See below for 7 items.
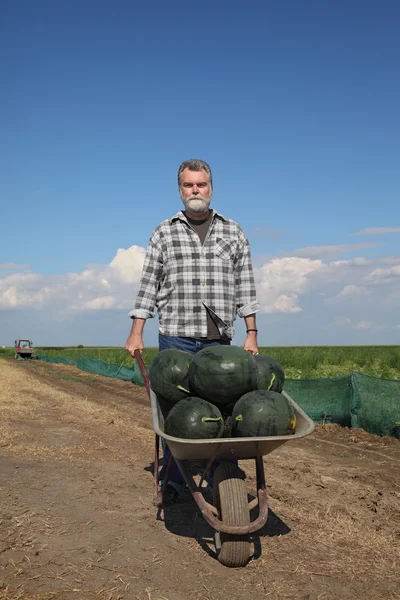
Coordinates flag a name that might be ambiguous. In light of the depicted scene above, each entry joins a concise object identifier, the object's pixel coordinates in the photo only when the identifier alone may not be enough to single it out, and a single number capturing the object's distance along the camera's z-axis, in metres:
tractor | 41.16
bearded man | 4.50
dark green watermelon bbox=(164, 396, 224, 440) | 3.18
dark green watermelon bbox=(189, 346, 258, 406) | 3.34
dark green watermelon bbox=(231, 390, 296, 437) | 3.15
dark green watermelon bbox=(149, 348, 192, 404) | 3.62
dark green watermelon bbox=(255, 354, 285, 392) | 3.62
